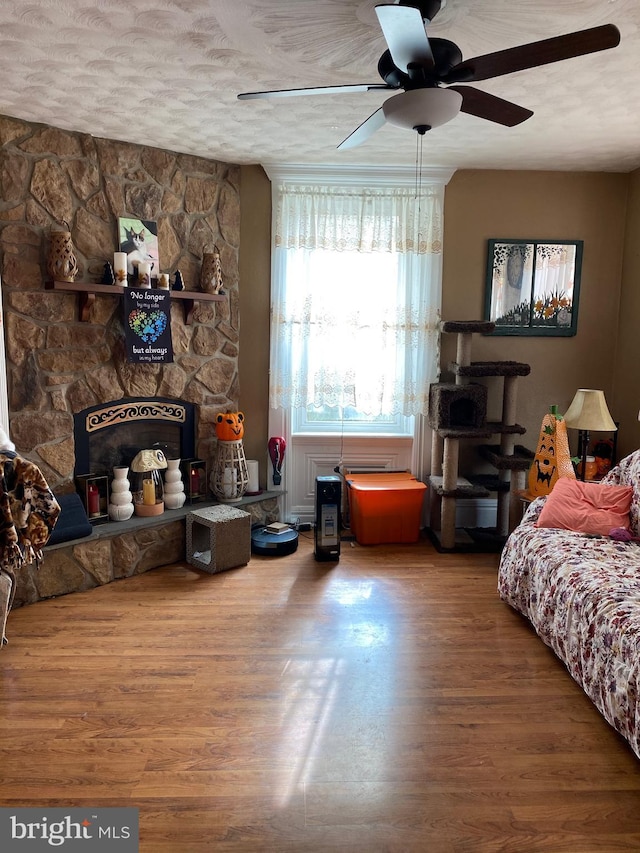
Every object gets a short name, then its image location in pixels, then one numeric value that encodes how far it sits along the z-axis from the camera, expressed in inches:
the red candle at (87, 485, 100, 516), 142.5
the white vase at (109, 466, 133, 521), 144.7
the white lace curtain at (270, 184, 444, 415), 167.0
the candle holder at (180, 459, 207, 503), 163.3
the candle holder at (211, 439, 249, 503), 162.4
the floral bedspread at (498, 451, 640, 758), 84.7
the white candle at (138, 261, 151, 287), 146.8
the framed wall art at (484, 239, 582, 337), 170.2
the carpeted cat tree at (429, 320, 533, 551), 159.3
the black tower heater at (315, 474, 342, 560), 151.3
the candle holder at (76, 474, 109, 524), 142.6
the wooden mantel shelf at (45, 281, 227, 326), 132.3
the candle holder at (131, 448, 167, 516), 149.9
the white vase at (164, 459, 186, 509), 156.8
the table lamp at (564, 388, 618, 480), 143.9
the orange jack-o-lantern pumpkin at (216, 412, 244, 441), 162.1
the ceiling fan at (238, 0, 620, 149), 65.4
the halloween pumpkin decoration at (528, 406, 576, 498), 150.5
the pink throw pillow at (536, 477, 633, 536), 121.4
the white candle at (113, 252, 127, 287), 142.5
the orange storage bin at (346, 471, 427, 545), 163.8
